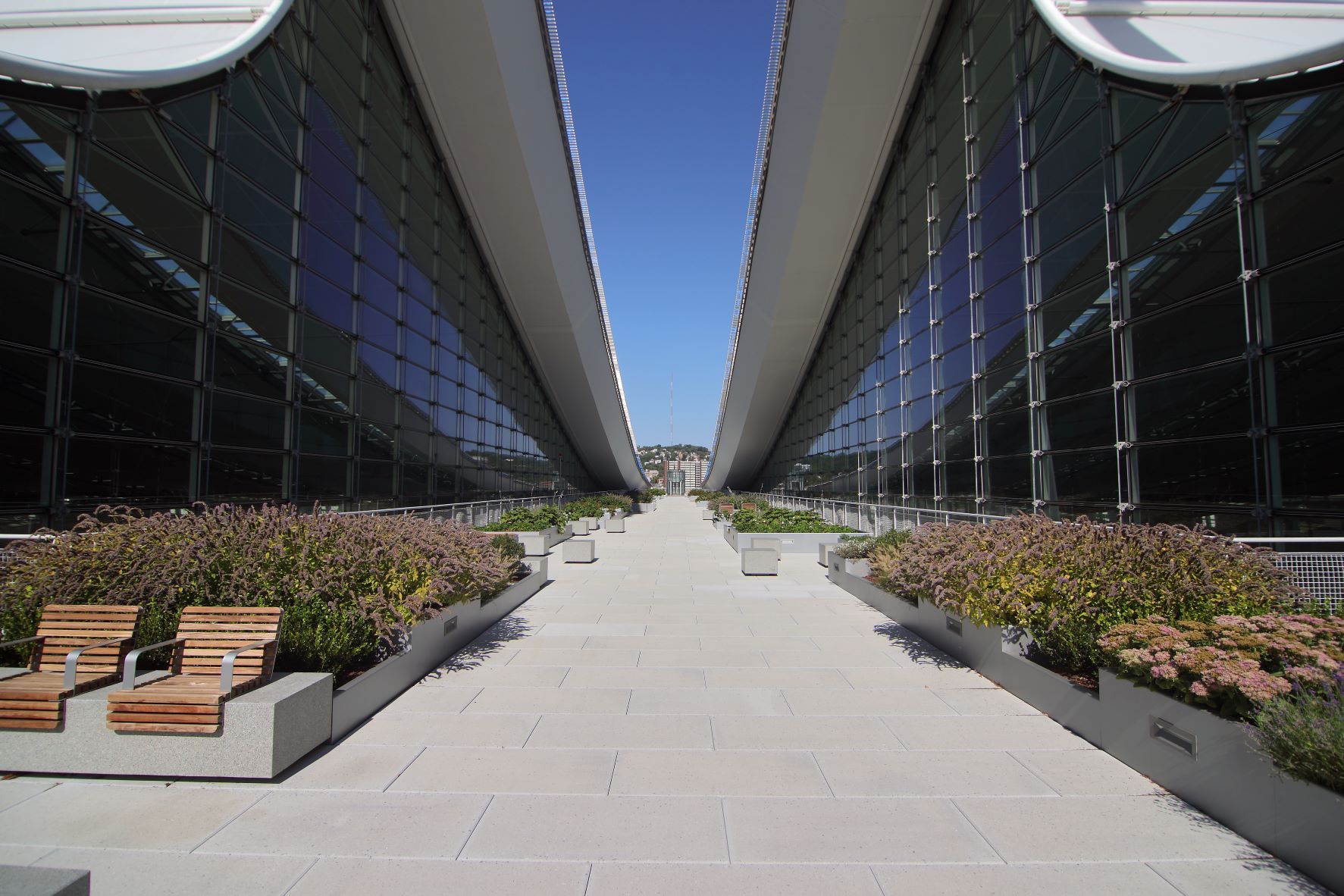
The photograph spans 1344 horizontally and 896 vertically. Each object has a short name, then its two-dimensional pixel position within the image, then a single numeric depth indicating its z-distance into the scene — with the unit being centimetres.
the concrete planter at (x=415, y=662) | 476
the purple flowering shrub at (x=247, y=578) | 491
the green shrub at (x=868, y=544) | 1094
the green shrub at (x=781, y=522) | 1741
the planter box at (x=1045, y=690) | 462
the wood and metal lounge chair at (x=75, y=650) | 406
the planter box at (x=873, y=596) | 828
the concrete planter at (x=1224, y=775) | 292
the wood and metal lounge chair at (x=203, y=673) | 384
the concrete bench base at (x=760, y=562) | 1309
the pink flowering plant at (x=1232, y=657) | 339
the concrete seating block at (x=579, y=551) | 1502
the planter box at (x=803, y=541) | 1669
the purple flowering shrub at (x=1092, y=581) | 498
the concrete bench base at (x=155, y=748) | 388
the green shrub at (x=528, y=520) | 1719
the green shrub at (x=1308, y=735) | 281
